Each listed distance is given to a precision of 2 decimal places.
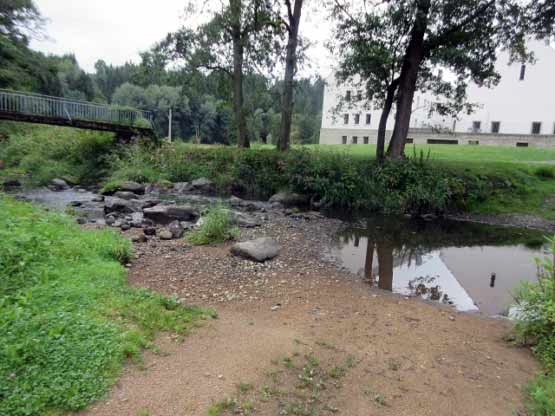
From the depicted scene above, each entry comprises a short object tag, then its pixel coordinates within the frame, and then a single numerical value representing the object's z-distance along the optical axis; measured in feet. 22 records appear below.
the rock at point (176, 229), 24.85
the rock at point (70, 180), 50.64
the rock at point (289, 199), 43.32
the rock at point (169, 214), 30.73
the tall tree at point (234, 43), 48.21
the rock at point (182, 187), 47.83
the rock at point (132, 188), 44.73
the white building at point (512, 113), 110.52
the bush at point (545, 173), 49.08
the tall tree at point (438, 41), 41.37
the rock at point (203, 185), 48.84
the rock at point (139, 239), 22.67
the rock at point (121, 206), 33.53
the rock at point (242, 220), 29.03
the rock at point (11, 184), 43.44
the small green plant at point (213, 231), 23.26
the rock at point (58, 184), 46.39
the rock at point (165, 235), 24.03
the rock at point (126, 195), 40.92
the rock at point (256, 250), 20.62
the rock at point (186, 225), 27.17
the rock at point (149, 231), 24.91
